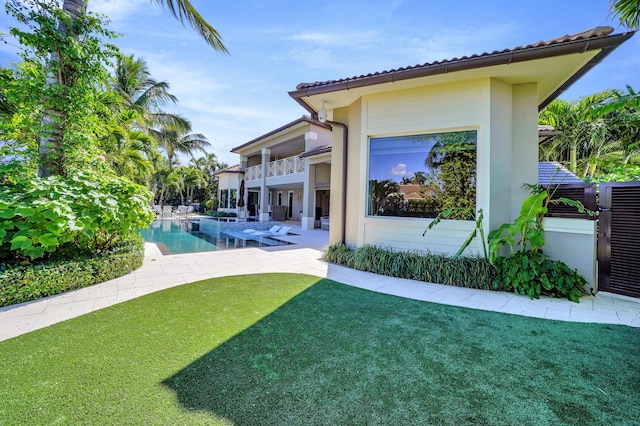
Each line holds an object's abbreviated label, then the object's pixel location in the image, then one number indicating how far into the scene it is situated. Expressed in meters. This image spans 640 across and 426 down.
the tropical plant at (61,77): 5.64
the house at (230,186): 30.73
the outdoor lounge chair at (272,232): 16.84
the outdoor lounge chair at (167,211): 28.86
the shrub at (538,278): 5.73
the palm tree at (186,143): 23.39
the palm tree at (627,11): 4.82
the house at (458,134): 6.19
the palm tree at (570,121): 13.02
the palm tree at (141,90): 16.24
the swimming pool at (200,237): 11.90
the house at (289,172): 18.97
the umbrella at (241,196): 26.11
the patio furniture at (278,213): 25.08
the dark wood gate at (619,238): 5.62
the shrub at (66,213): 4.77
